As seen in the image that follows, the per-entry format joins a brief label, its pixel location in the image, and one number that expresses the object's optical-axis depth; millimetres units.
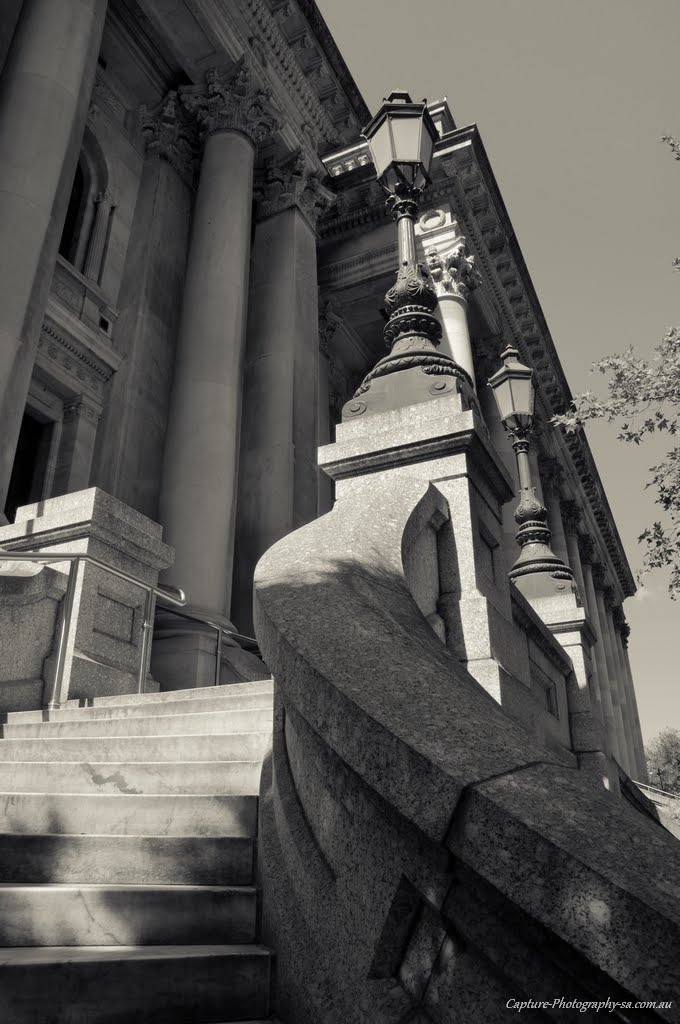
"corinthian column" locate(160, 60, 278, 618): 12281
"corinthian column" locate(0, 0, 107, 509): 8781
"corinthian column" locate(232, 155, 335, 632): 14758
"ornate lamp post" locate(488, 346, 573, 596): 9992
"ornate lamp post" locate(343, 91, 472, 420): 6062
